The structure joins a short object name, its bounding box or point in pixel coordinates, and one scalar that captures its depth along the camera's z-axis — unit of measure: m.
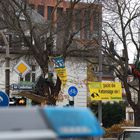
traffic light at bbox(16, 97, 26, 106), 30.26
